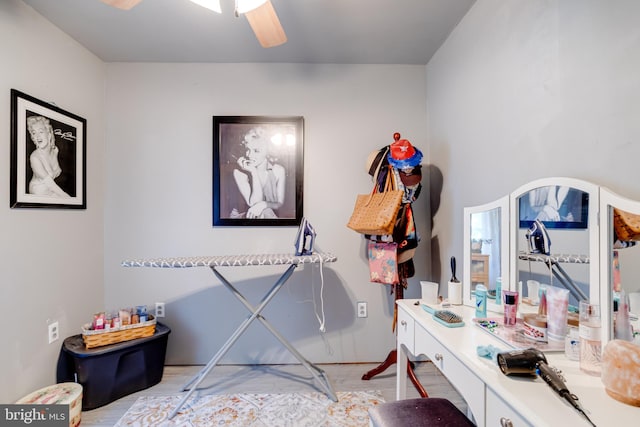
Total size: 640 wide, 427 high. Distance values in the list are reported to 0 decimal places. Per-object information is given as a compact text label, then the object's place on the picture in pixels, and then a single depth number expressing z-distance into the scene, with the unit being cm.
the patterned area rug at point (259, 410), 150
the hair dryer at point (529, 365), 65
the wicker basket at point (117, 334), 166
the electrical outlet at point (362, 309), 213
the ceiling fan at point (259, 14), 116
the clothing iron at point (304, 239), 168
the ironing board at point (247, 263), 149
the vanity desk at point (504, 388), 58
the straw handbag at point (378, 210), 158
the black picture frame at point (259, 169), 210
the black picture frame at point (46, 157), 151
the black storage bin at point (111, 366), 161
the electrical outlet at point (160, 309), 210
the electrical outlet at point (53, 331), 168
